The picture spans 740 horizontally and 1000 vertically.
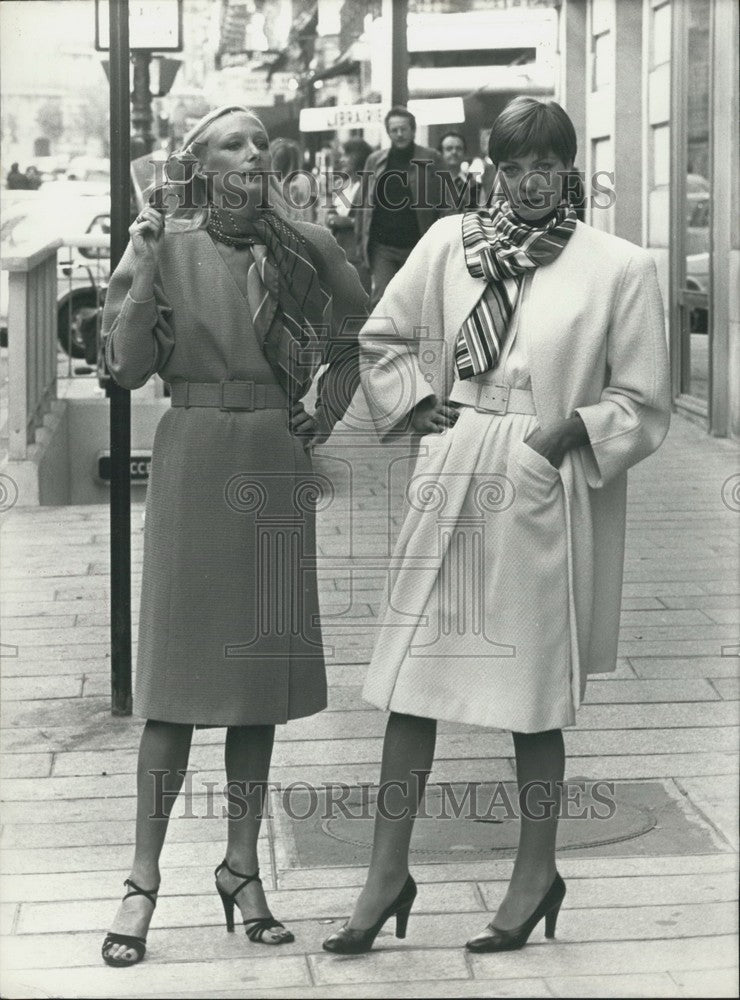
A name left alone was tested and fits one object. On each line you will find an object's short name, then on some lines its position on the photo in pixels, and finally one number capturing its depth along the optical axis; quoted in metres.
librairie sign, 15.30
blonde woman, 3.78
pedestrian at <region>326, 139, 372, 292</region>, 13.38
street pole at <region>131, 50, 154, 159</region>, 16.02
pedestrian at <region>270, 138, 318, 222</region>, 14.32
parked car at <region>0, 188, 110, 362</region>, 12.01
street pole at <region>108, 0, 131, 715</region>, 5.47
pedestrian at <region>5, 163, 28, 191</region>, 19.39
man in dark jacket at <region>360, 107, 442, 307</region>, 12.63
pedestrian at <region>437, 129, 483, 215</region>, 13.20
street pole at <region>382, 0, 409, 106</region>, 12.34
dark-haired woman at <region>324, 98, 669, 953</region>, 3.70
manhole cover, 4.45
